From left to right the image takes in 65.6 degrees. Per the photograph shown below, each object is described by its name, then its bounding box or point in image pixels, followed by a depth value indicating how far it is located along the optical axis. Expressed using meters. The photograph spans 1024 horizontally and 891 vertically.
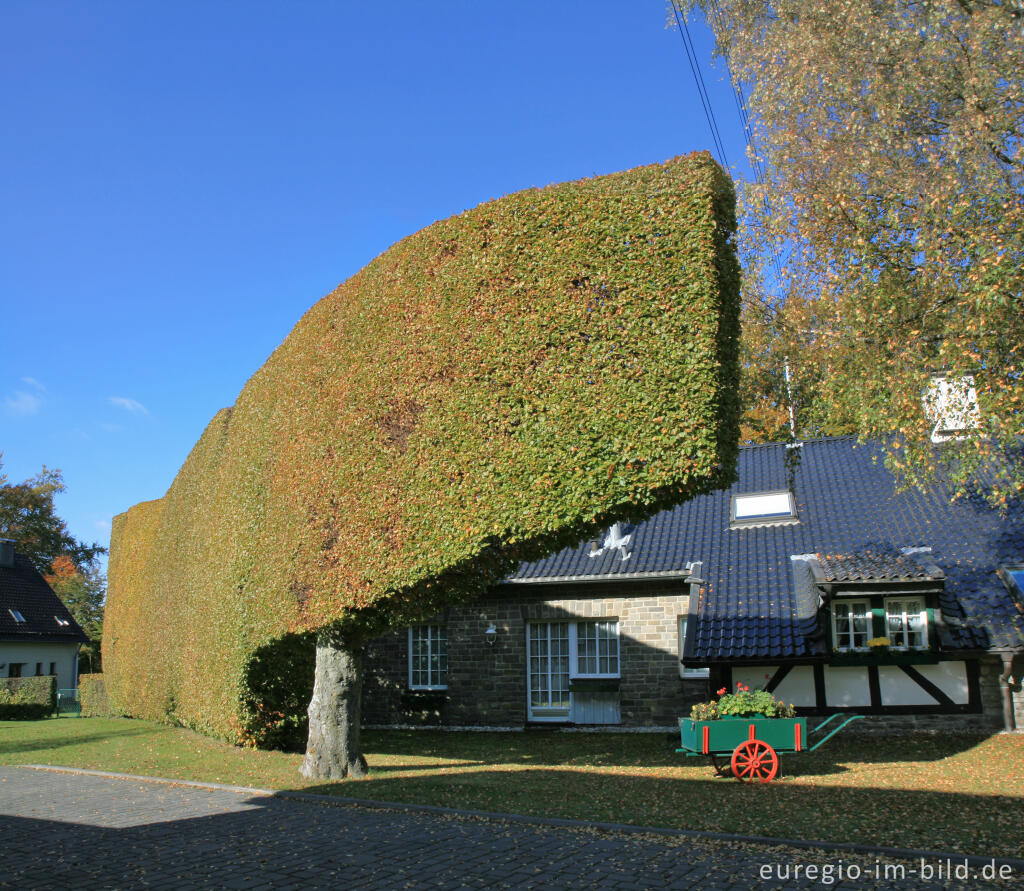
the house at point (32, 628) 29.33
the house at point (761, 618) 12.55
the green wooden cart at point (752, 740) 9.64
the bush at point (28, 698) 22.50
